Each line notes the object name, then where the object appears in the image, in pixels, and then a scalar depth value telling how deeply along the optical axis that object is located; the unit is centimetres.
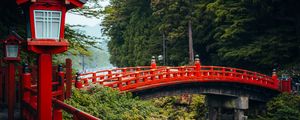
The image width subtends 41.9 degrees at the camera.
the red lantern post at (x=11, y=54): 1109
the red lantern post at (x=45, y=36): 671
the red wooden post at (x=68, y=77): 1093
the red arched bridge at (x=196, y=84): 1878
